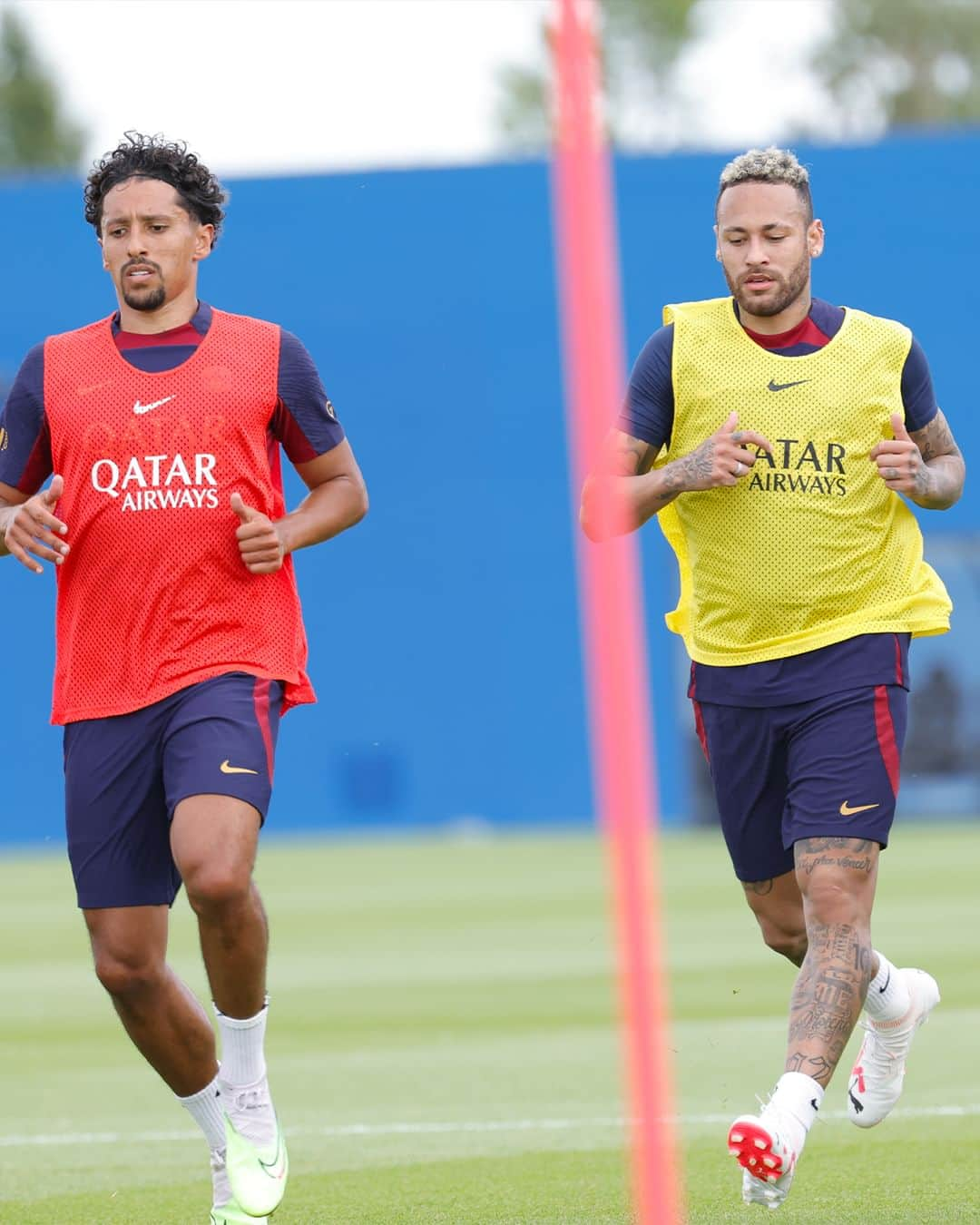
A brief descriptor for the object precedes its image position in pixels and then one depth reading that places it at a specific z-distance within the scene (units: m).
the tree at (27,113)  134.50
